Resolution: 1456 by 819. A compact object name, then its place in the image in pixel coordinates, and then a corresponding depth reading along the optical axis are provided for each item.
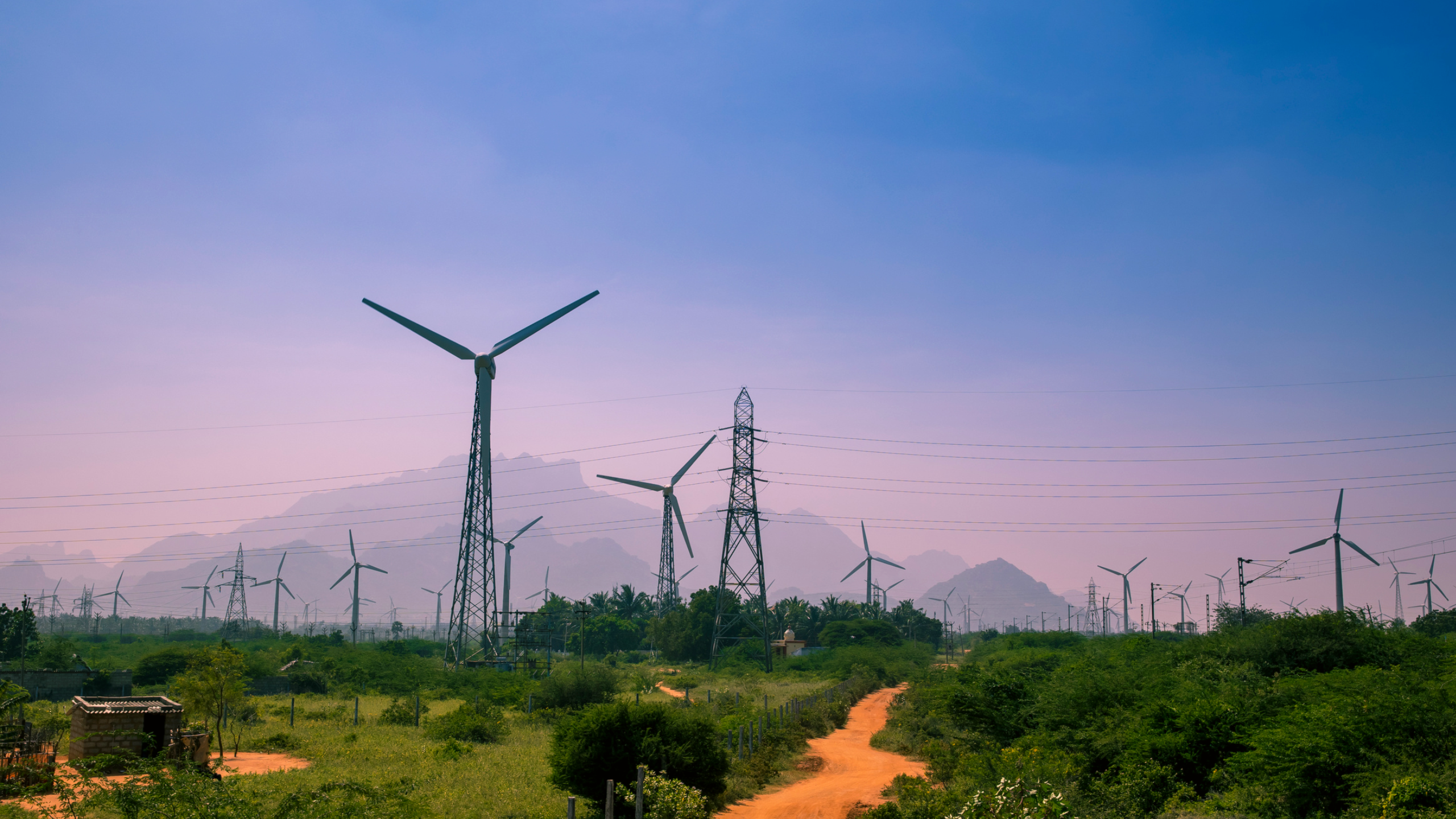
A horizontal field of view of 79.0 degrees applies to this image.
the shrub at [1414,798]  16.62
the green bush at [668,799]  22.78
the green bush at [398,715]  45.34
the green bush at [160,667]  66.69
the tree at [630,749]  24.80
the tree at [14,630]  81.31
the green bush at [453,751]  33.22
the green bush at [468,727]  38.75
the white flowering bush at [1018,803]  17.67
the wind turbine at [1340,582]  81.81
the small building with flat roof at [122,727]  29.97
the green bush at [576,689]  47.81
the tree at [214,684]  36.75
